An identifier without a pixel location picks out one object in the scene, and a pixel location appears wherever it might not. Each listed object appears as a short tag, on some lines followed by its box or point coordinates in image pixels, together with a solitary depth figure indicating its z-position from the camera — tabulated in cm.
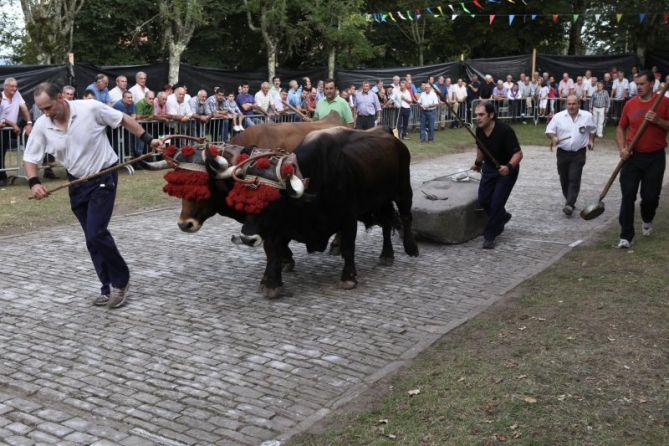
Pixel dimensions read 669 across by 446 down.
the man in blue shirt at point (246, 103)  1980
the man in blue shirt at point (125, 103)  1652
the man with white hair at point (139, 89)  1761
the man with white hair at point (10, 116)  1462
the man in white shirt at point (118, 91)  1659
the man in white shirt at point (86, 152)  730
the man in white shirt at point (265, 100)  2010
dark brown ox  789
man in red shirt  978
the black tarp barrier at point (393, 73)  2664
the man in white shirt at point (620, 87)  3031
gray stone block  1048
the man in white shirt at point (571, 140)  1216
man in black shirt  1033
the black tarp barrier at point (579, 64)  3284
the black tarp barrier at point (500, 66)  3080
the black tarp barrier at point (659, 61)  3366
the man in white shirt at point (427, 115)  2403
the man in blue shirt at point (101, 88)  1608
